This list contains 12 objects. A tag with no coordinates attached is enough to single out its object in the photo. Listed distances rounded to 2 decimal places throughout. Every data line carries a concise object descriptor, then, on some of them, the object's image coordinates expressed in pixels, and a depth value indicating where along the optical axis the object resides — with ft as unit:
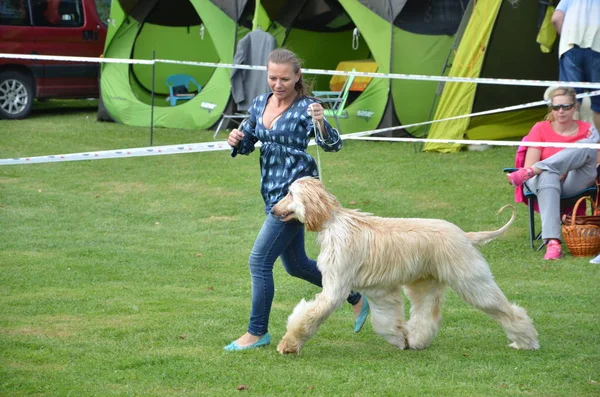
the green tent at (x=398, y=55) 80.48
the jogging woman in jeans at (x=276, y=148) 31.14
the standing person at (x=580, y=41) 58.95
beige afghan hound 30.35
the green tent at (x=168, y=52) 90.27
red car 98.37
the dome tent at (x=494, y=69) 74.13
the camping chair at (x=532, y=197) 47.93
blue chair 103.14
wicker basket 46.03
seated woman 46.75
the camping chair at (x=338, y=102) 80.43
